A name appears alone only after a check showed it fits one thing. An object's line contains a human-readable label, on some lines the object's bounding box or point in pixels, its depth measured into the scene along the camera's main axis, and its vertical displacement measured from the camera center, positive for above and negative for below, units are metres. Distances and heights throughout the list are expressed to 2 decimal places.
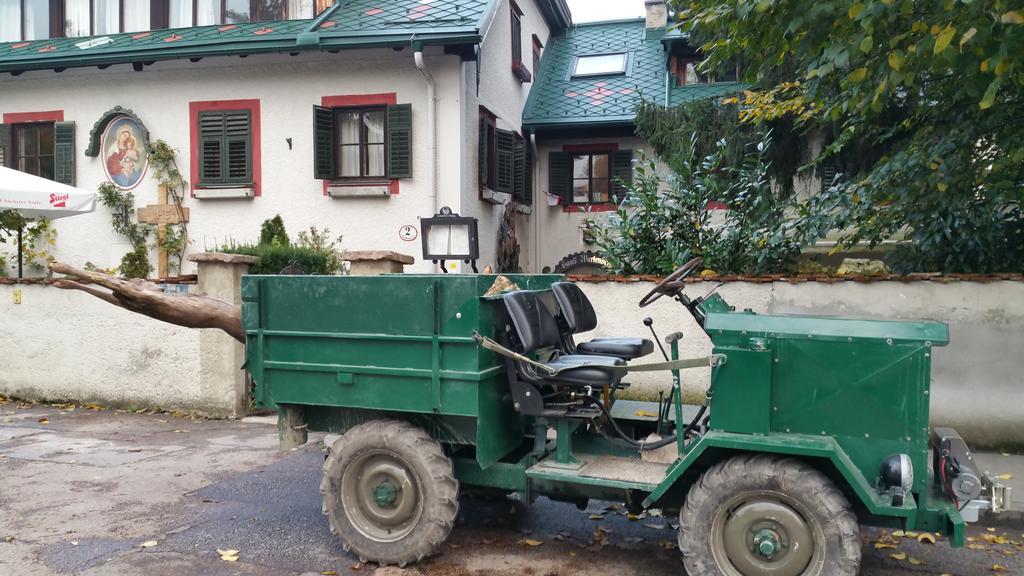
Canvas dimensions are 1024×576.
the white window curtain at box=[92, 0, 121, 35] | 13.73 +4.20
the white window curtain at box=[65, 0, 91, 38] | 13.93 +4.23
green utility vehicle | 3.89 -0.85
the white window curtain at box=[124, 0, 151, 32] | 13.56 +4.15
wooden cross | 12.81 +0.74
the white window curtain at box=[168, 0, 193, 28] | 13.41 +4.14
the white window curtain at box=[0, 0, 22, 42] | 14.32 +4.30
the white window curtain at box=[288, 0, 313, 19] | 12.88 +4.06
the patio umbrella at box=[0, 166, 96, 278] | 8.05 +0.69
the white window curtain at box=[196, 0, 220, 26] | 13.32 +4.14
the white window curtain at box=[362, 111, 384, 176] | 12.35 +1.85
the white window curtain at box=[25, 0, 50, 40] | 14.15 +4.28
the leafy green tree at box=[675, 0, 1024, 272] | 5.02 +1.32
